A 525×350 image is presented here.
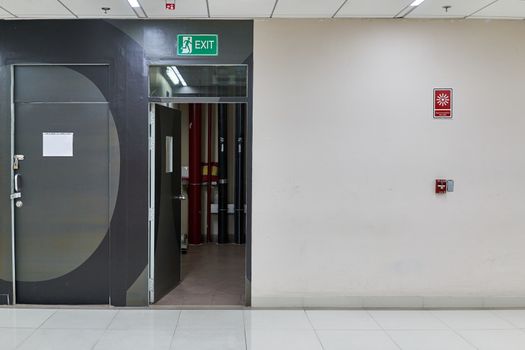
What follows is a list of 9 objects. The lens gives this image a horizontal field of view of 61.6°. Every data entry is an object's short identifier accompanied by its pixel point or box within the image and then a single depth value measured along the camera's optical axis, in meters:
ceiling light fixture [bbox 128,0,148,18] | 3.75
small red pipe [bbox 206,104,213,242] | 7.60
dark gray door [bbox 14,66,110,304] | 4.32
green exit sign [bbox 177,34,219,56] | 4.25
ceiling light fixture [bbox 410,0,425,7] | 3.75
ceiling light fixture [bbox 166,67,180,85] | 4.36
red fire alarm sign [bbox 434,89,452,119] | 4.28
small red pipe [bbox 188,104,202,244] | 7.42
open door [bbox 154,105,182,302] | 4.50
